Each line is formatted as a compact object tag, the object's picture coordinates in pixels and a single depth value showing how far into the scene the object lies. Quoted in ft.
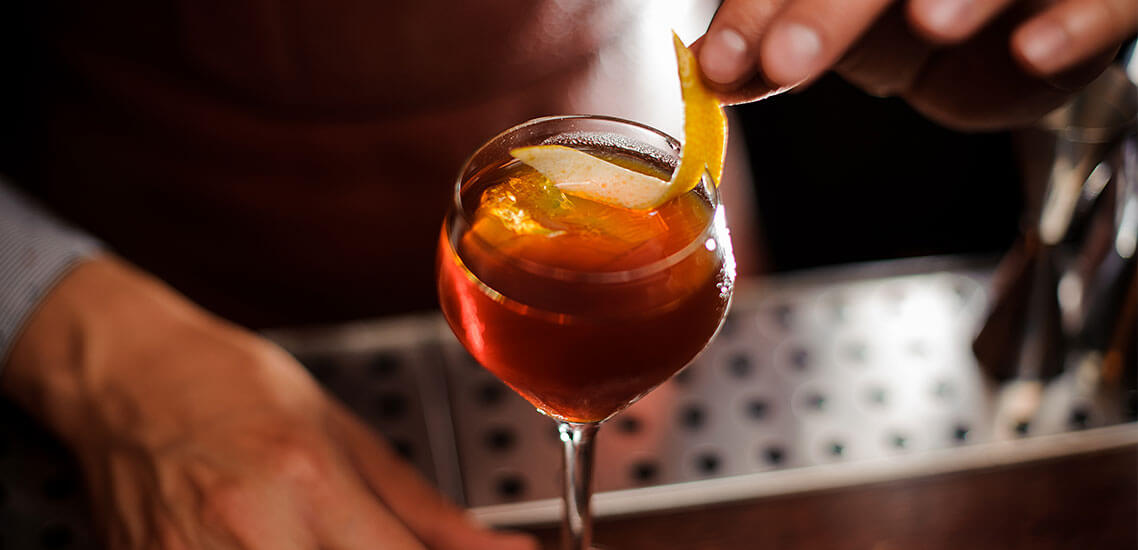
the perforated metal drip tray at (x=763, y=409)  2.51
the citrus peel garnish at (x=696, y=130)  2.07
